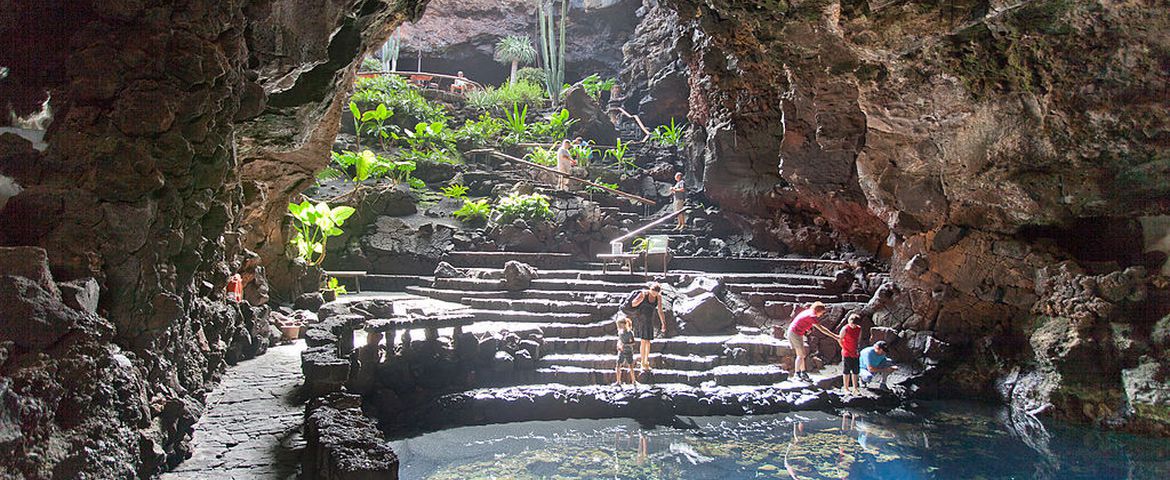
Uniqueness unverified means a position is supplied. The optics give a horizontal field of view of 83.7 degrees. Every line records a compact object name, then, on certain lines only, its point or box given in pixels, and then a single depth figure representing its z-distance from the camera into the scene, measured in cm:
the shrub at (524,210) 1708
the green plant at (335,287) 1386
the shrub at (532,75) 2877
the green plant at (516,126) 2322
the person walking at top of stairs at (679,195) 1889
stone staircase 1068
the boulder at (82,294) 363
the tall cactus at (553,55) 2700
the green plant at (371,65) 2655
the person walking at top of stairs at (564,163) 1986
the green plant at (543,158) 2136
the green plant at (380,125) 1916
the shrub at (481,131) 2238
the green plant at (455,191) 1900
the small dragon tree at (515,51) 2989
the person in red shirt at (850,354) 1011
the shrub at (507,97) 2522
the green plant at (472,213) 1795
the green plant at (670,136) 2286
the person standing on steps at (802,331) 1060
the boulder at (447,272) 1502
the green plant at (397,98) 2177
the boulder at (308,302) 1225
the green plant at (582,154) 2164
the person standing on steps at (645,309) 999
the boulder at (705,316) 1209
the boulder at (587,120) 2453
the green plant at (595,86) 2703
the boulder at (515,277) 1377
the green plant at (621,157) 2236
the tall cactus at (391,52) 2816
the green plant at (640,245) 1549
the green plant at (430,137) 2091
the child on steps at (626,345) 985
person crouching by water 1041
